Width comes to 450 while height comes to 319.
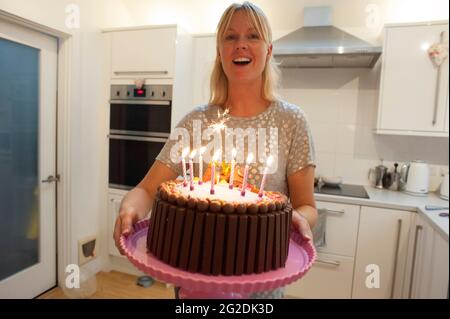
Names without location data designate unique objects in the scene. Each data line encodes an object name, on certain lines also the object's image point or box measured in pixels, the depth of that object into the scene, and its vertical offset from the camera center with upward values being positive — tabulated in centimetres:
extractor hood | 204 +55
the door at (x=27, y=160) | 191 -27
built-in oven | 236 -4
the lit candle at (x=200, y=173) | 80 -12
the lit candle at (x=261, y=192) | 72 -14
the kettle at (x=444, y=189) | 217 -34
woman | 84 +4
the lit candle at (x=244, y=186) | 72 -13
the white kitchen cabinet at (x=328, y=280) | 215 -100
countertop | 193 -41
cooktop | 219 -41
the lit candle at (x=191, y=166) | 75 -10
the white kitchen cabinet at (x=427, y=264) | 147 -65
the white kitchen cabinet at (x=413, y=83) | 205 +35
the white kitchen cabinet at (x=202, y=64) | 251 +50
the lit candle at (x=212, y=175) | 72 -11
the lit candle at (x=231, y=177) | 75 -11
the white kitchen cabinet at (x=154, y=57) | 230 +50
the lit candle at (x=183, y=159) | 79 -8
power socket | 243 -100
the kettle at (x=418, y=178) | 223 -29
